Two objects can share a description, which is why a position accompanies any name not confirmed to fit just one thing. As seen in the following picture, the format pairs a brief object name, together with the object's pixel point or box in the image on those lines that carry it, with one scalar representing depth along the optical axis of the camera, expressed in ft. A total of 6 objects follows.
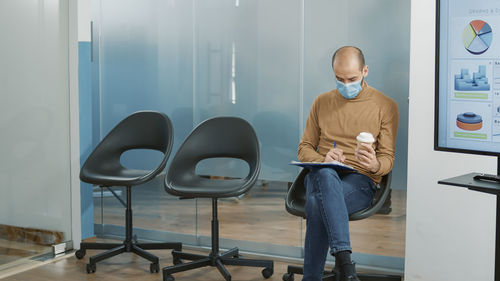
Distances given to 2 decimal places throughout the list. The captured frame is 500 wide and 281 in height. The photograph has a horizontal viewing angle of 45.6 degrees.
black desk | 7.35
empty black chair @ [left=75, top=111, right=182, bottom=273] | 12.26
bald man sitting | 9.20
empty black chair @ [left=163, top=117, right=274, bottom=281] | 11.30
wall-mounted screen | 8.04
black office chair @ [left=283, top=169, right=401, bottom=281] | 9.84
